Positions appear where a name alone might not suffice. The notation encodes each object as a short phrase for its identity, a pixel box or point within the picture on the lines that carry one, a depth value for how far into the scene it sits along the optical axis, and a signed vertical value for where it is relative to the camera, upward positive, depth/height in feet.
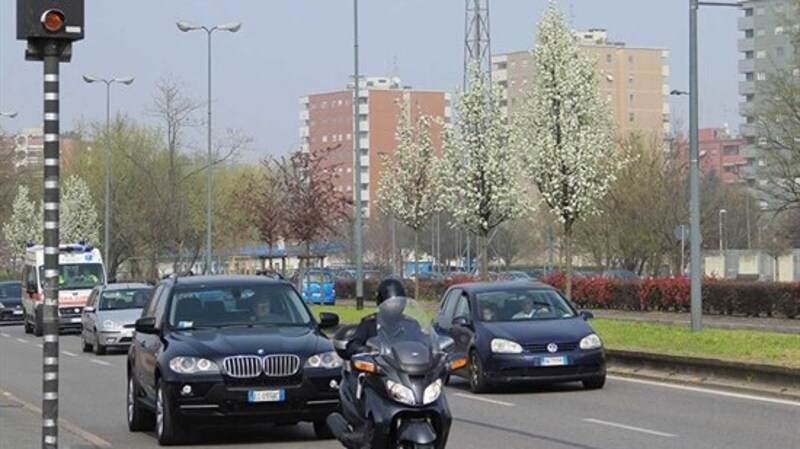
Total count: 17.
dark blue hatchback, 68.95 -4.11
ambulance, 150.41 -3.46
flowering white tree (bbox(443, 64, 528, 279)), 167.22 +9.03
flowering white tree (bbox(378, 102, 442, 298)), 185.57 +8.42
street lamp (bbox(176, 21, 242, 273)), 174.29 +7.84
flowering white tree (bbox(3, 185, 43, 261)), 316.81 +5.10
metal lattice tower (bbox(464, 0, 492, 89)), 214.81 +30.89
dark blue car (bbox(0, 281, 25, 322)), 192.65 -6.76
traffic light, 37.96 +5.58
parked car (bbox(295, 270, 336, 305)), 203.62 -5.61
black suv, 49.44 -3.64
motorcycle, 33.71 -2.99
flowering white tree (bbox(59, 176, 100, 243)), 274.98 +5.48
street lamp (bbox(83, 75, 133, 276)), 219.20 +4.92
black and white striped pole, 38.04 +3.30
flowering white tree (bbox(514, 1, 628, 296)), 134.82 +10.64
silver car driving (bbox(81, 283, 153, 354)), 113.39 -5.04
